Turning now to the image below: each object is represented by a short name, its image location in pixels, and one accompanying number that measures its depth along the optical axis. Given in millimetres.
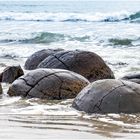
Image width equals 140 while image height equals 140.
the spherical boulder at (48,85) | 9197
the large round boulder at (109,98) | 7725
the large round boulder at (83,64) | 11411
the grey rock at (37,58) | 13613
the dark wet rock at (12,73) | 11283
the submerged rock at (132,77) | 10229
